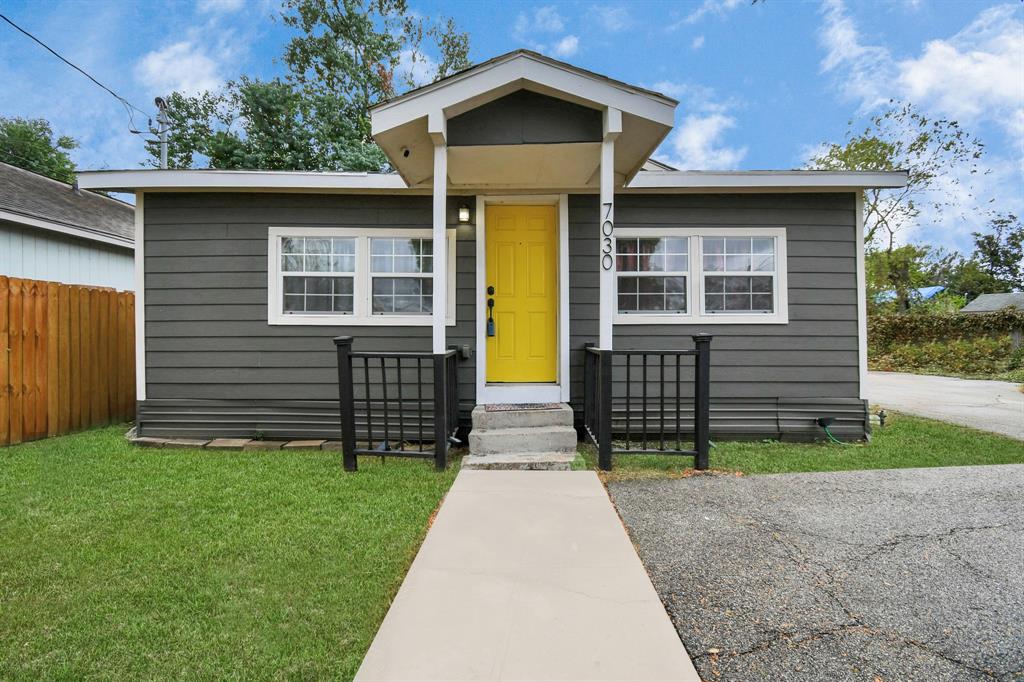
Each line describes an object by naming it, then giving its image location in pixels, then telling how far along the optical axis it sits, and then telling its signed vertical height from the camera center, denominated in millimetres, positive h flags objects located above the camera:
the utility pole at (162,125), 12492 +5632
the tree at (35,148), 15422 +6309
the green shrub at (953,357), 11500 -481
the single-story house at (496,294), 4594 +435
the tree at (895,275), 20312 +2737
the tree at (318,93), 13258 +7139
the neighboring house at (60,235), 6797 +1603
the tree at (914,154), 15906 +6084
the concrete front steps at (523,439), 3584 -779
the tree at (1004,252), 29359 +5259
